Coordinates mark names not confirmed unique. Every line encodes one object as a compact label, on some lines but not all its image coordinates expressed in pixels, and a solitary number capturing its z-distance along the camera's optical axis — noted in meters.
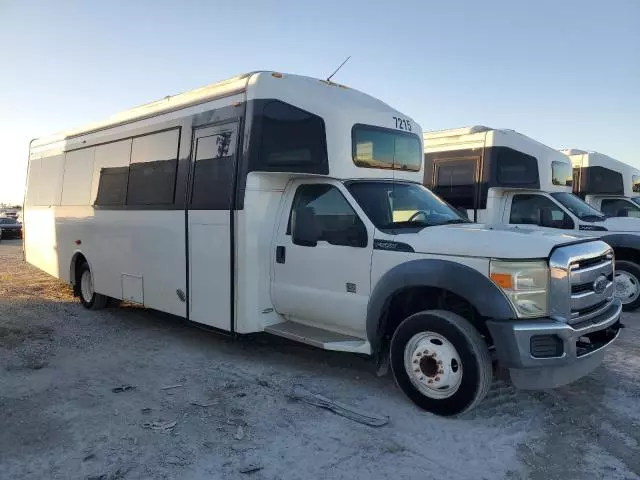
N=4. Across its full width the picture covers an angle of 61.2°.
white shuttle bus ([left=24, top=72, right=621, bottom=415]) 4.25
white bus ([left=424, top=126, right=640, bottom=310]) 9.34
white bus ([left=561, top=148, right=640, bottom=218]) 13.63
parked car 28.05
